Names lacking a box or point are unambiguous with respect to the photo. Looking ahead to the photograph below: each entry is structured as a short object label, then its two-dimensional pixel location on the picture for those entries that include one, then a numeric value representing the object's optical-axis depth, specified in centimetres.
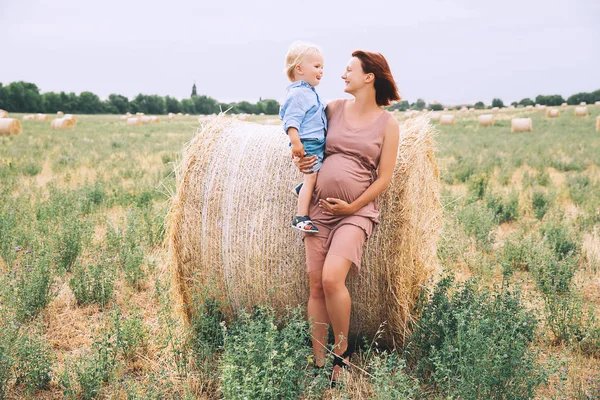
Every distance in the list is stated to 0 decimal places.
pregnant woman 365
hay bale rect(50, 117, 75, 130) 2681
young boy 372
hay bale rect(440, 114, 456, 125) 3209
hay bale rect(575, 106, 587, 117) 3553
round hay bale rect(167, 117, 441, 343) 394
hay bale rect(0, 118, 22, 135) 2050
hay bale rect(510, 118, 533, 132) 2465
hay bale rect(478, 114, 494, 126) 2969
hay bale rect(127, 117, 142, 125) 3597
